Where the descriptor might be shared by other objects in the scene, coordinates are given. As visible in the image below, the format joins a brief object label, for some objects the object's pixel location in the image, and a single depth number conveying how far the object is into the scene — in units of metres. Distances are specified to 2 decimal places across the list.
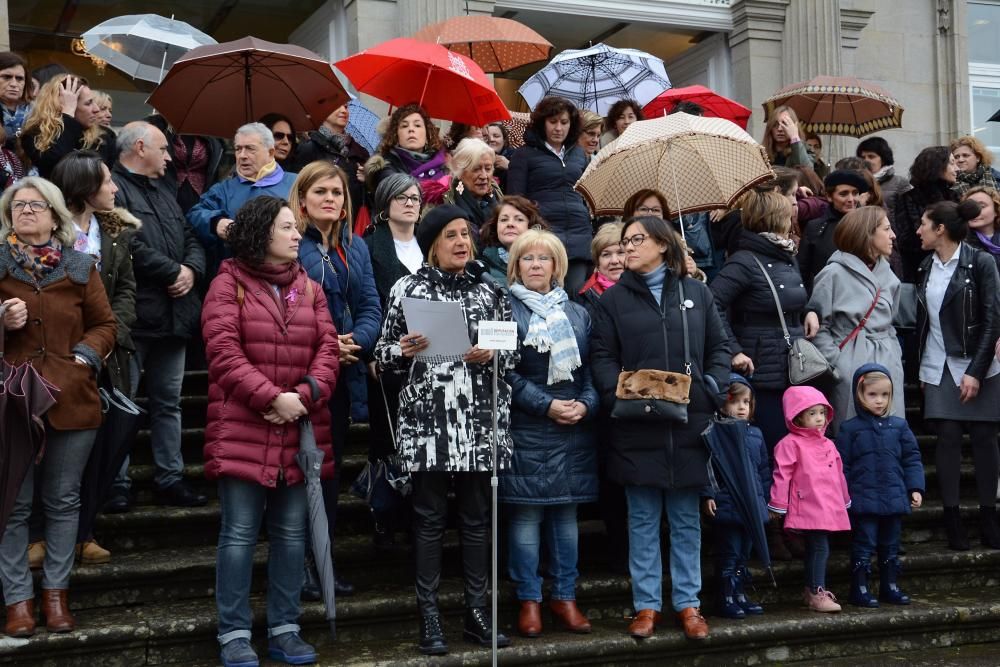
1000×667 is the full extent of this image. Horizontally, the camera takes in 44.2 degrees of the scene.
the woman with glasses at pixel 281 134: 7.68
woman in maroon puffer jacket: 5.23
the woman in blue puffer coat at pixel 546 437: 5.84
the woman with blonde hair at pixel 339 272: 6.01
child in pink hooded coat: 6.44
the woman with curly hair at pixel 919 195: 9.01
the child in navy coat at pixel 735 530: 6.22
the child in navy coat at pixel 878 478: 6.62
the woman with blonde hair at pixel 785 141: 9.10
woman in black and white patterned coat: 5.52
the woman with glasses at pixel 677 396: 5.87
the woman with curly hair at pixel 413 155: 7.23
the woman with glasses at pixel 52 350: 5.28
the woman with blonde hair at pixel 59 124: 6.96
